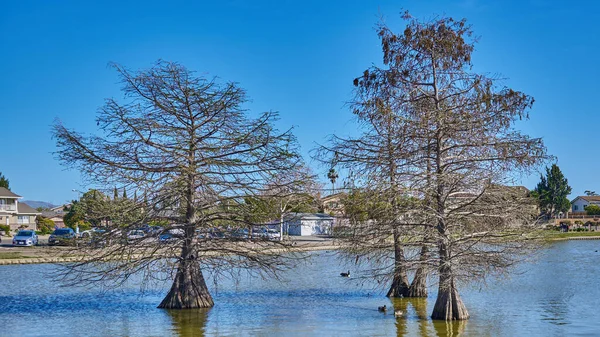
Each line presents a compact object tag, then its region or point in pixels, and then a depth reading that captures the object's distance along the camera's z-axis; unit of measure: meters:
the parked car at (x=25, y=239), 53.50
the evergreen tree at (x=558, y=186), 110.12
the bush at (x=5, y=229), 71.69
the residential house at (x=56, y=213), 98.62
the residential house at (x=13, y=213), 83.50
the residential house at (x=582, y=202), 132.69
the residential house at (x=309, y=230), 74.71
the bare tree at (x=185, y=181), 22.92
